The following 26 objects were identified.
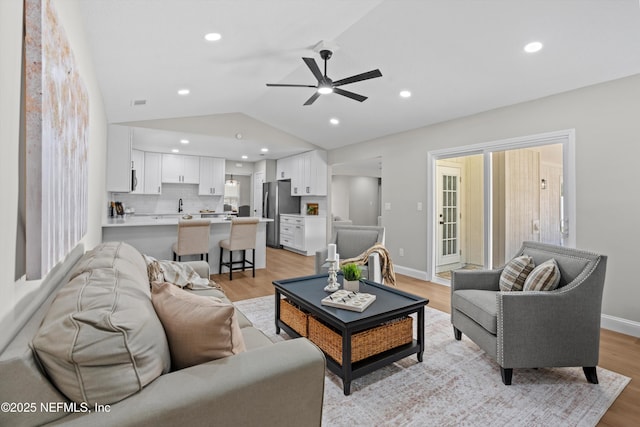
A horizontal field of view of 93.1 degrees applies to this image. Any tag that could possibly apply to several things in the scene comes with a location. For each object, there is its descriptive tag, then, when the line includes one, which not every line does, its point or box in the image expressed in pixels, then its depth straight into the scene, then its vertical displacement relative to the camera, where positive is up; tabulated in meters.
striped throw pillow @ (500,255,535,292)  2.32 -0.49
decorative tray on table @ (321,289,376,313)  2.10 -0.65
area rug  1.71 -1.16
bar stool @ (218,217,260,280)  4.58 -0.42
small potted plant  2.46 -0.55
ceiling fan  2.77 +1.26
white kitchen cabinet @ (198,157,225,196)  7.46 +0.85
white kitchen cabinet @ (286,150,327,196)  6.79 +0.86
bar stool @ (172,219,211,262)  4.16 -0.38
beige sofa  0.77 -0.49
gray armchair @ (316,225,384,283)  3.82 -0.40
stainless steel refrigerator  7.67 +0.17
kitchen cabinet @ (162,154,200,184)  7.02 +0.99
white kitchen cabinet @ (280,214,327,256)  6.89 -0.52
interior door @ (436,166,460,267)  4.91 -0.07
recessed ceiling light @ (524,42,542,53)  2.65 +1.46
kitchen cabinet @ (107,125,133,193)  4.35 +0.76
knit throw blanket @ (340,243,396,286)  3.55 -0.60
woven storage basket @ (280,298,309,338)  2.39 -0.89
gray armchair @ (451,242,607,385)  1.97 -0.75
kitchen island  4.11 -0.37
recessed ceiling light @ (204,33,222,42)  2.55 +1.48
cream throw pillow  1.08 -0.44
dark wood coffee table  1.90 -0.71
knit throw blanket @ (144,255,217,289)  2.17 -0.51
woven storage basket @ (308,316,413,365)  2.02 -0.90
